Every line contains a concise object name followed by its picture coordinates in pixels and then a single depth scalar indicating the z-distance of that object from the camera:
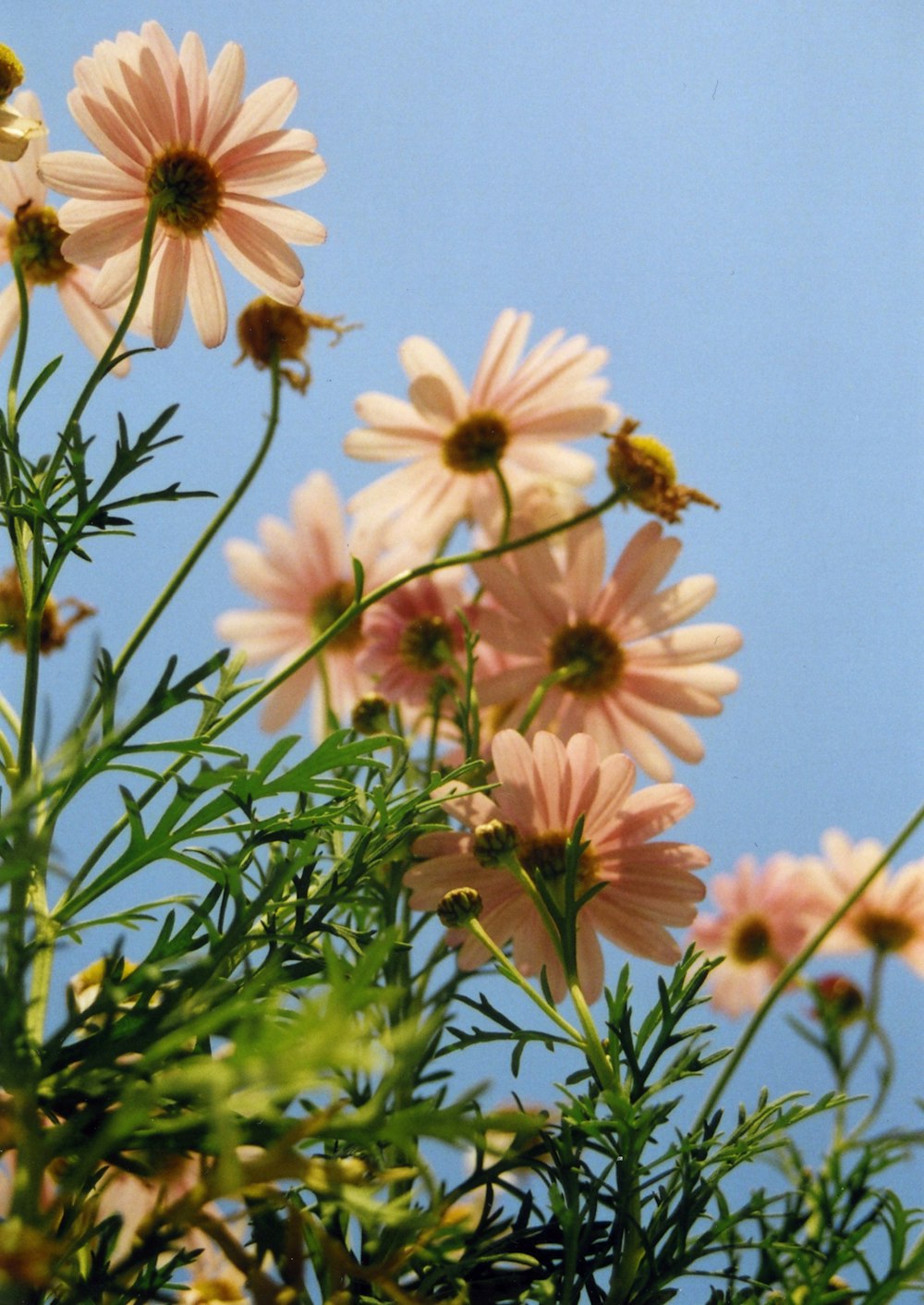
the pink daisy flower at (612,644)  0.61
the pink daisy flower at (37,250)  0.59
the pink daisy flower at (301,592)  0.66
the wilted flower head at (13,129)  0.54
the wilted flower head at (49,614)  0.61
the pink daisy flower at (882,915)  0.66
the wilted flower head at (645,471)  0.62
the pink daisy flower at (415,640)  0.62
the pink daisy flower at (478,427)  0.63
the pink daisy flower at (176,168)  0.56
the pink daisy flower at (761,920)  0.68
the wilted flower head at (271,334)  0.62
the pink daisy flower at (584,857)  0.55
